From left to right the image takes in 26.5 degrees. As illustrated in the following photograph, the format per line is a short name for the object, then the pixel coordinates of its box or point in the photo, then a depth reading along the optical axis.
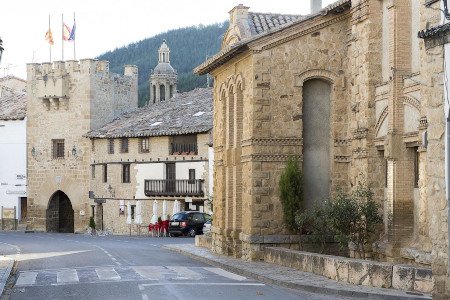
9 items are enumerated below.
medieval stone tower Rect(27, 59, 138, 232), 67.06
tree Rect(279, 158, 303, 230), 27.06
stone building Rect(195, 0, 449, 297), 22.64
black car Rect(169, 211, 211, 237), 52.25
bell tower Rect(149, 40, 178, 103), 92.56
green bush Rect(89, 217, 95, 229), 63.41
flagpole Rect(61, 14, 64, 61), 66.93
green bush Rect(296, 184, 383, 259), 23.11
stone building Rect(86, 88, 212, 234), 58.50
